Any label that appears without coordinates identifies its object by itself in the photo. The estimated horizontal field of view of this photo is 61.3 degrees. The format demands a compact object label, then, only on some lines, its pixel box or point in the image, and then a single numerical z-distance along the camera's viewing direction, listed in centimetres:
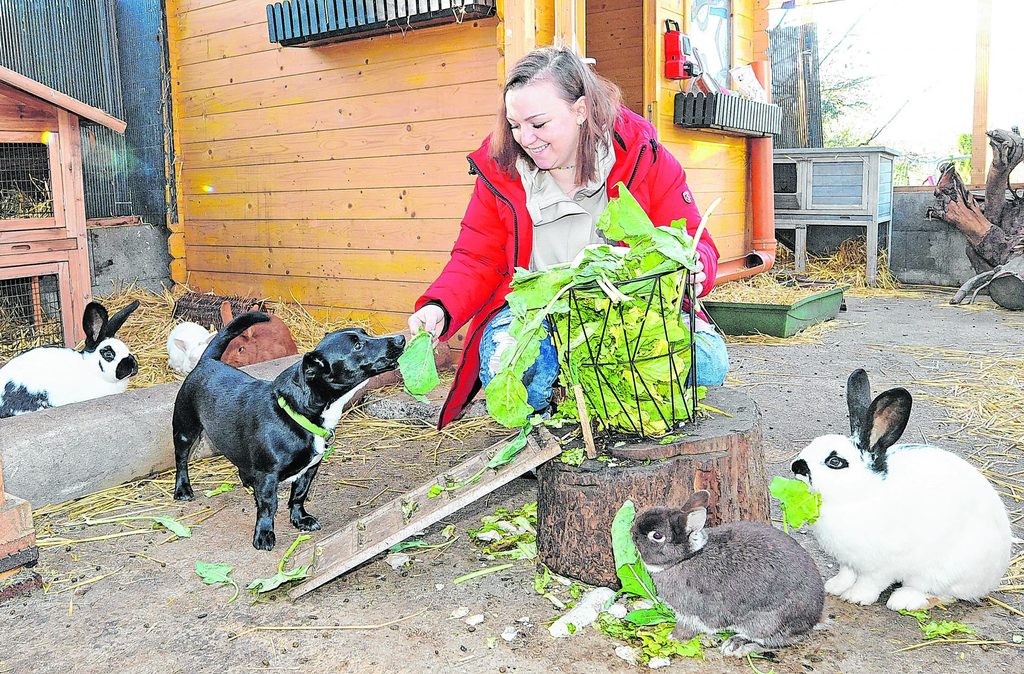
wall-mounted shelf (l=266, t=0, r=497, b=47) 451
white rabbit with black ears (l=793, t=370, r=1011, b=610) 226
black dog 273
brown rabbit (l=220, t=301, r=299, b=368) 457
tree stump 237
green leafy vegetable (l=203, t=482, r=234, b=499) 339
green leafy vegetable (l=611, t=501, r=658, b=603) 227
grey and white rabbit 215
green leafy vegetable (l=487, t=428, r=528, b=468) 248
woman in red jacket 286
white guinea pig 477
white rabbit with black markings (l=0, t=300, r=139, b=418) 381
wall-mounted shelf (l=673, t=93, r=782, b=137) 659
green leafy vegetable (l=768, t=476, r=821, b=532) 233
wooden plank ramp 238
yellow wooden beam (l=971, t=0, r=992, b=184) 830
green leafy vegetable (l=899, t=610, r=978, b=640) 222
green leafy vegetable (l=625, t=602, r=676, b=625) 229
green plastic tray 621
